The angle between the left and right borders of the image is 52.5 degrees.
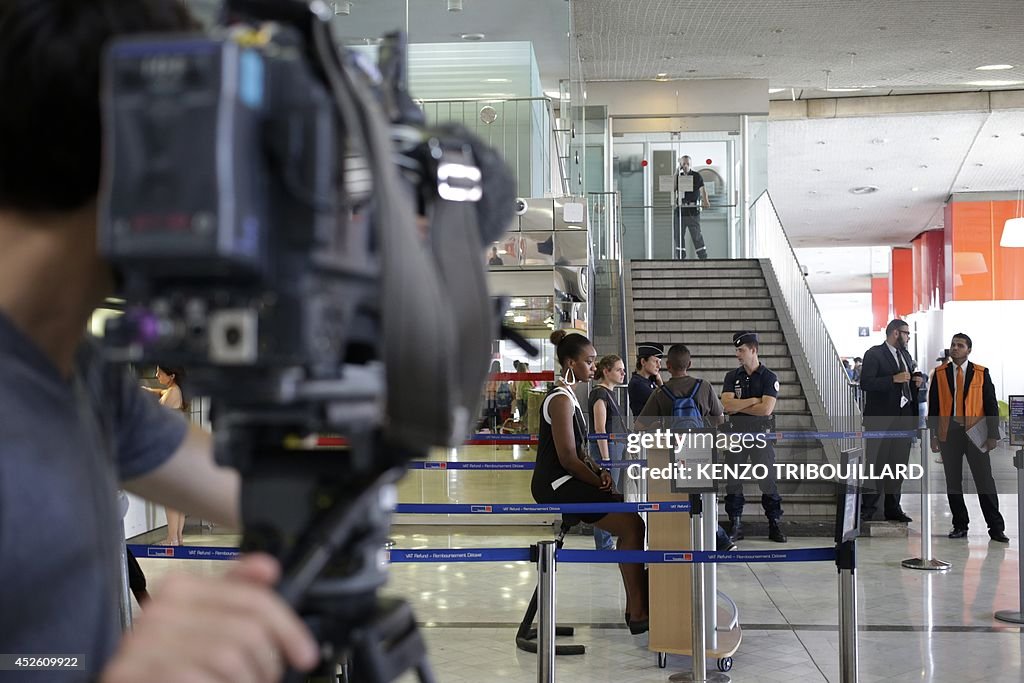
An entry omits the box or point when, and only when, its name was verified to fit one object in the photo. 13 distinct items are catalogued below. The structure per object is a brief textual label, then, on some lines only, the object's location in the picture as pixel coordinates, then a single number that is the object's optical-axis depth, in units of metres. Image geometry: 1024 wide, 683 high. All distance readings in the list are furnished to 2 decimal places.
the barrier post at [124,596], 3.75
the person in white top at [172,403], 6.62
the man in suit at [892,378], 10.66
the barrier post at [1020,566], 6.12
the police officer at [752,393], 8.72
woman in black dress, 5.70
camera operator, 0.52
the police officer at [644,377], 9.29
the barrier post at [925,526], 7.16
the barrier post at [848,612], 3.68
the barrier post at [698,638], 4.89
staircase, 12.95
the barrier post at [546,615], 3.89
